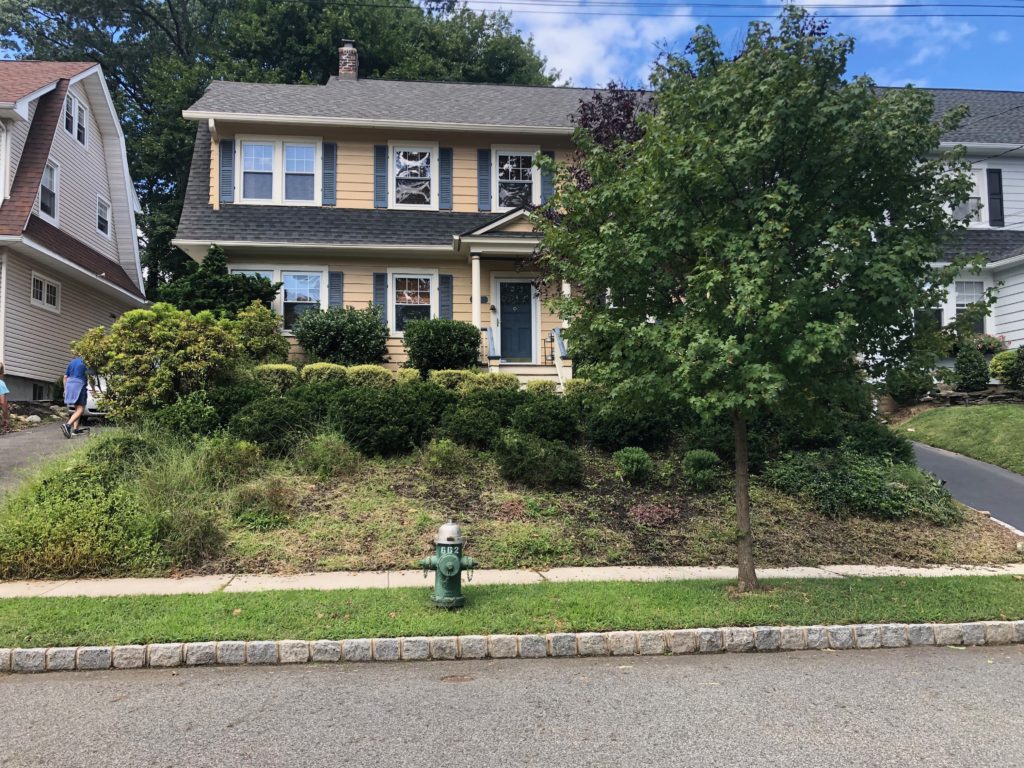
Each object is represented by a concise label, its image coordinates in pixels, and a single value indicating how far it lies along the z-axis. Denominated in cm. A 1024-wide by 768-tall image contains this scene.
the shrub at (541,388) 1281
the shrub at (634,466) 1041
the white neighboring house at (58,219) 1725
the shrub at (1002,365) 1545
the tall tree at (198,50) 3080
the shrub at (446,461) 1040
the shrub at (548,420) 1127
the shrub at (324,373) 1311
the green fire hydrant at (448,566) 625
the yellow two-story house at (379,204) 1714
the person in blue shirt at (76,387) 1381
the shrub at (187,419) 1049
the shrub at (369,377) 1322
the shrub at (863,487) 969
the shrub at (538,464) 1007
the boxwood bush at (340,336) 1574
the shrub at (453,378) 1357
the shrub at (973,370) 1579
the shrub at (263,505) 871
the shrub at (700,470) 1030
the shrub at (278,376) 1269
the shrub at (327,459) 1011
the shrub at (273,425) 1059
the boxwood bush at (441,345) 1506
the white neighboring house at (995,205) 1889
